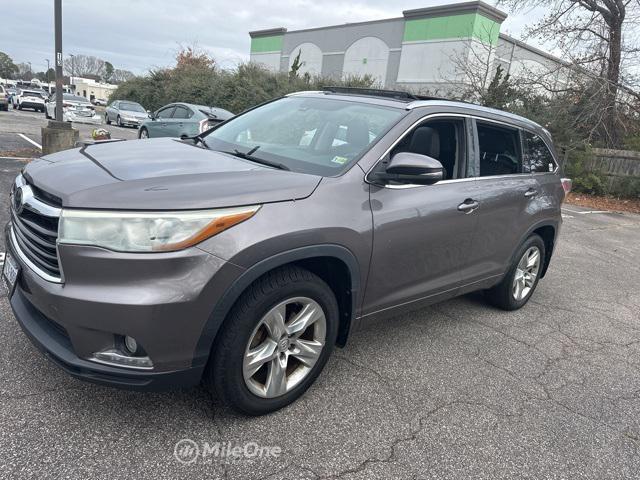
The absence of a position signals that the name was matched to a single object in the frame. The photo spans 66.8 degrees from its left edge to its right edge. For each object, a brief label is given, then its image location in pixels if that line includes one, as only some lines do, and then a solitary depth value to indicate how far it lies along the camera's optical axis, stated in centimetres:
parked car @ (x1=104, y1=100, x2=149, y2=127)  2353
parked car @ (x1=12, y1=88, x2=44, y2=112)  3105
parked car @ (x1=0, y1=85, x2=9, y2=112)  2704
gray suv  213
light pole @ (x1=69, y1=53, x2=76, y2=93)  10366
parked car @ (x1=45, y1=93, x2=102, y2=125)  2109
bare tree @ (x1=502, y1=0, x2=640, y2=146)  1521
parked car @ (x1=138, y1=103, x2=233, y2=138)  1270
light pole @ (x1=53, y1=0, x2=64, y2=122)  945
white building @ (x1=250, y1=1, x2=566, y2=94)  2977
